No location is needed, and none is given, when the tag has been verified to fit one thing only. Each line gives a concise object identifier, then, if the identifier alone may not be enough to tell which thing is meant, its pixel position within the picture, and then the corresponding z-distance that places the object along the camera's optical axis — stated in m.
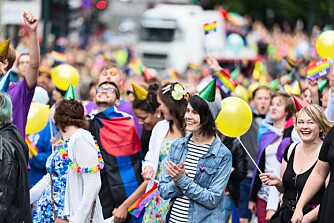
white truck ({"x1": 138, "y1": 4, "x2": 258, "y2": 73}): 51.36
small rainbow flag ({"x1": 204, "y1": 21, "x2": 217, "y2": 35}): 18.21
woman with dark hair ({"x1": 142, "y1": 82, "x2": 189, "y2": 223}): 12.95
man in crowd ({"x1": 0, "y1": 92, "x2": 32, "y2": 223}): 10.09
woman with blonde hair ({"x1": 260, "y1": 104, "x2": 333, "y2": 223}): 12.04
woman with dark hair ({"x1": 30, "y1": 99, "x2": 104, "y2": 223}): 11.68
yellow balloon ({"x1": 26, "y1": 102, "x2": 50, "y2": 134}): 14.51
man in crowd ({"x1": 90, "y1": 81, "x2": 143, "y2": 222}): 14.07
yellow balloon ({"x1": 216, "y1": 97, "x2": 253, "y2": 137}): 13.21
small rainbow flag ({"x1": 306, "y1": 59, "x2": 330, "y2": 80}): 14.78
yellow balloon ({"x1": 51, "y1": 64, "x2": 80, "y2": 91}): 17.54
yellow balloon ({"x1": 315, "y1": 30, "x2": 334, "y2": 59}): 15.59
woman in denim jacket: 11.42
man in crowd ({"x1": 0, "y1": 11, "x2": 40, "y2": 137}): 12.40
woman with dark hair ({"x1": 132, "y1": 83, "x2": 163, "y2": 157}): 14.51
